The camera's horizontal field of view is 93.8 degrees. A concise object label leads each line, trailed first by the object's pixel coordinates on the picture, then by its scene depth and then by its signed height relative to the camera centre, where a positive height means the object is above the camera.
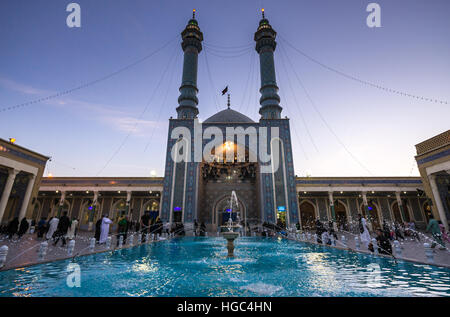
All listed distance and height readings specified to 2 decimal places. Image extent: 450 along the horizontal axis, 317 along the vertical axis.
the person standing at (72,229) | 12.27 -0.60
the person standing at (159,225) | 16.10 -0.45
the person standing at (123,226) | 10.24 -0.33
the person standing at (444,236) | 9.80 -0.69
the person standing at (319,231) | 10.87 -0.53
